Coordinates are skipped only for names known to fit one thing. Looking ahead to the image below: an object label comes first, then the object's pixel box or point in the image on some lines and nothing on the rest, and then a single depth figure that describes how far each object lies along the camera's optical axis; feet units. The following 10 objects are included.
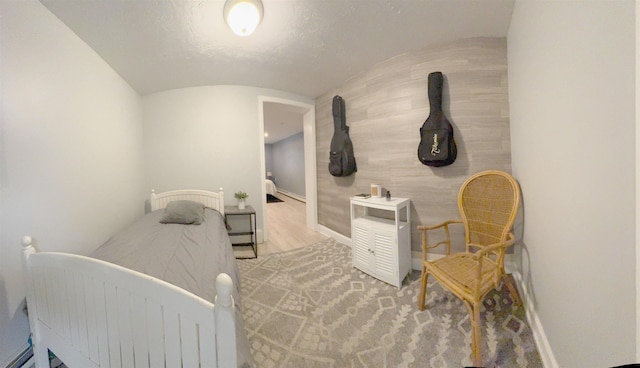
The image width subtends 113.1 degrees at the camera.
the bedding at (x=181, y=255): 3.62
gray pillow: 7.07
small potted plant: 9.62
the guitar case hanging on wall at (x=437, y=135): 6.13
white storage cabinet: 6.12
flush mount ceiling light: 4.74
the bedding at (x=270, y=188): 25.54
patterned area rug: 3.84
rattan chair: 3.87
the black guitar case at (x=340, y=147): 8.87
